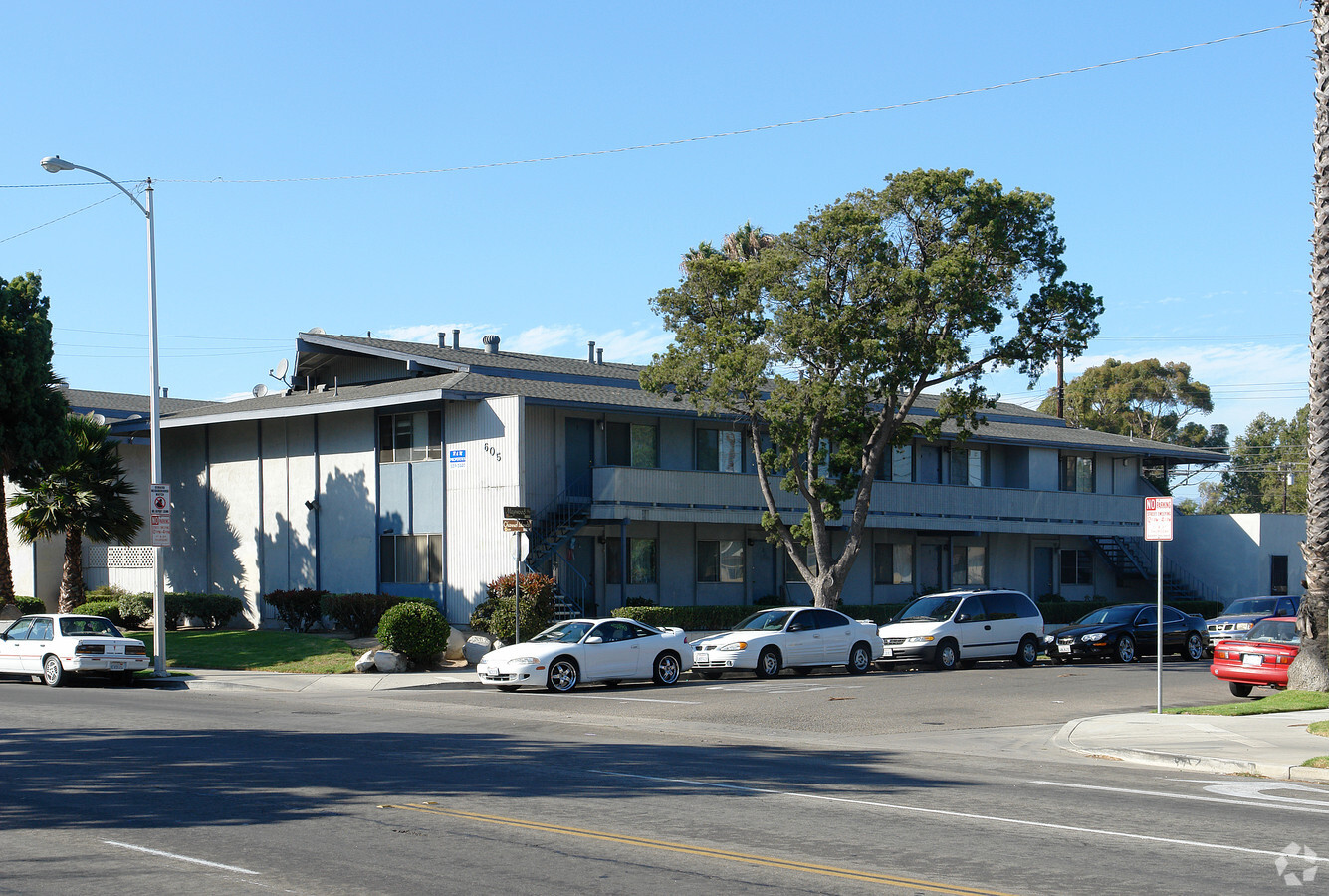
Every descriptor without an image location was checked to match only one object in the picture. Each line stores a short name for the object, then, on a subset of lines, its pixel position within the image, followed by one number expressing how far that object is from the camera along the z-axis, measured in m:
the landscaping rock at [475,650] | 28.73
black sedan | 31.45
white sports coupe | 23.06
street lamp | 25.34
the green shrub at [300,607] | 34.25
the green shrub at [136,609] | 35.66
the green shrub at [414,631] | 27.08
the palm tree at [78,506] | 34.25
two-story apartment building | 32.91
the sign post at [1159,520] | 17.53
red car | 21.14
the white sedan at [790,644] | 26.11
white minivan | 28.83
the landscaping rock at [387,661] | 27.00
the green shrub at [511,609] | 29.62
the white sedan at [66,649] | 24.69
